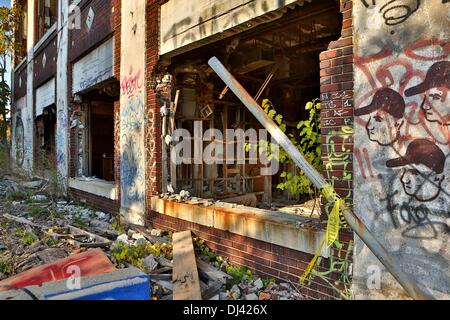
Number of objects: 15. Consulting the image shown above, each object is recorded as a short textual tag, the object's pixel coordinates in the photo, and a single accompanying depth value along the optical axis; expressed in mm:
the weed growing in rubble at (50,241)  5055
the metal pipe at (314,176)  2066
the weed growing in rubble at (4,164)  12922
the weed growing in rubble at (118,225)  5891
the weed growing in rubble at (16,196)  8695
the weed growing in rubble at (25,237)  5119
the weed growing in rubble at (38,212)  7080
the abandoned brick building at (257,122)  2637
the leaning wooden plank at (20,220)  6061
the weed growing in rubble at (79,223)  6184
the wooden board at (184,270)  3234
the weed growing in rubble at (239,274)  3955
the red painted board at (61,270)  3281
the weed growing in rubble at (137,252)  4301
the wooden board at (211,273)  3814
